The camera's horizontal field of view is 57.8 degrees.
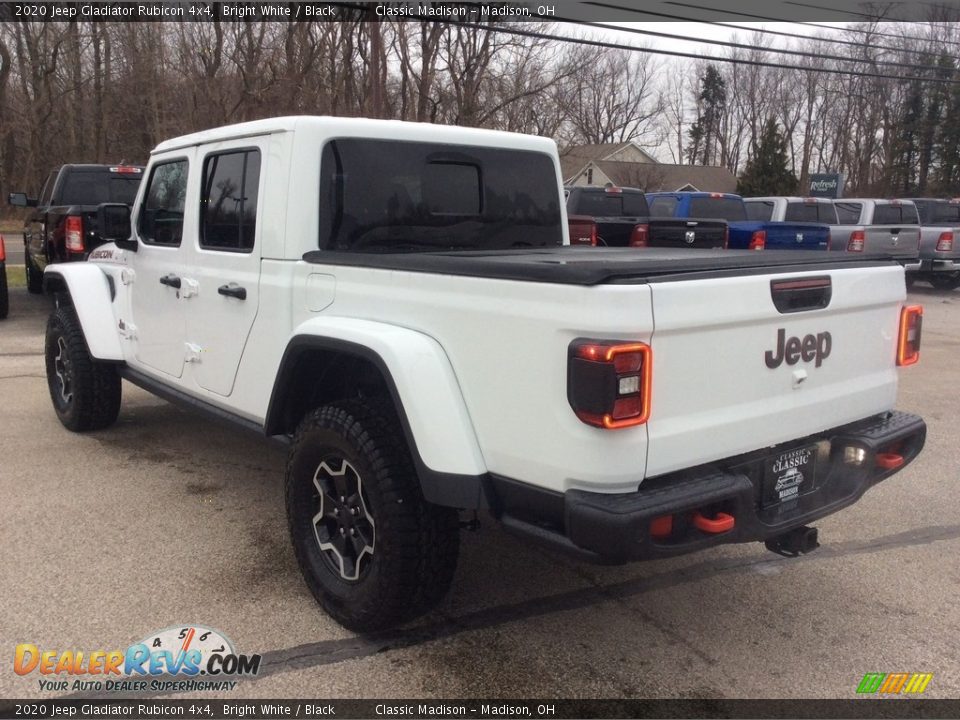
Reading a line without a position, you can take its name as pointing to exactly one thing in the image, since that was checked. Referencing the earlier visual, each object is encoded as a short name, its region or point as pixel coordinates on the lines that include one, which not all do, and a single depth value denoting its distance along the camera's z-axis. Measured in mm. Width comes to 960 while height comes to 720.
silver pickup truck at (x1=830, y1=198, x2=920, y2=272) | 15344
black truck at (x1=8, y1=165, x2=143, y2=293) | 9828
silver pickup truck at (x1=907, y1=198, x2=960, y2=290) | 16234
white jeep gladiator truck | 2660
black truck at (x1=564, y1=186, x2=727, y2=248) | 11634
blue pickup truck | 13273
